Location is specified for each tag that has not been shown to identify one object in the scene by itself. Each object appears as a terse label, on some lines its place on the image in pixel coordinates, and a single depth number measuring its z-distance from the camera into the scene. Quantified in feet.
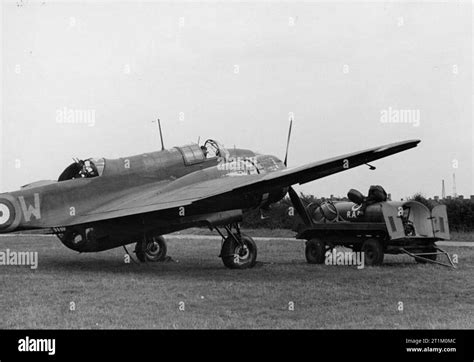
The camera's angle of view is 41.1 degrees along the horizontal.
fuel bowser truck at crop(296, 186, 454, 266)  51.13
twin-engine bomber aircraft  45.88
